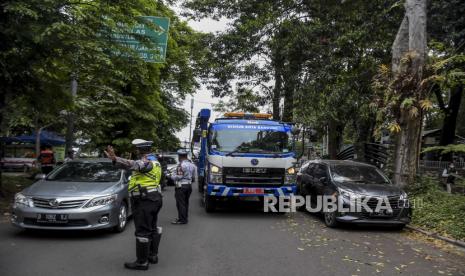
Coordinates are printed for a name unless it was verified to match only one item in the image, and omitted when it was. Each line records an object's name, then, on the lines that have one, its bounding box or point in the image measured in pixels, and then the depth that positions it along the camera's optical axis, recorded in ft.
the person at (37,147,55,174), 52.54
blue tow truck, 38.11
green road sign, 44.61
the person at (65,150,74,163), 52.95
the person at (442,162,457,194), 59.66
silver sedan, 26.05
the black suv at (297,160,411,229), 33.12
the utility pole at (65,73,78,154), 54.23
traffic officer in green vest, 20.72
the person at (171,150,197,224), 34.71
